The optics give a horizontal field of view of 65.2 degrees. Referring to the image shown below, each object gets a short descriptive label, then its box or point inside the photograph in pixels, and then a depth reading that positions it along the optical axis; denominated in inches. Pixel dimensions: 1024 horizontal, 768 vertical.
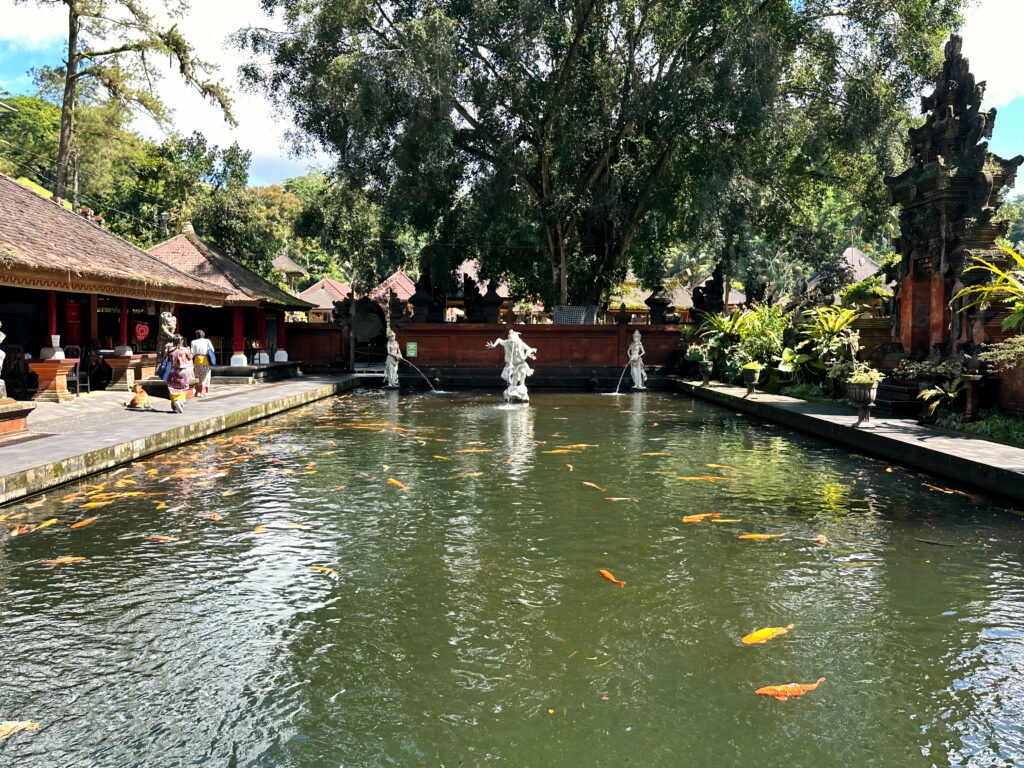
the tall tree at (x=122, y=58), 1140.5
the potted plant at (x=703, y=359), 846.5
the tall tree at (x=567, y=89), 833.5
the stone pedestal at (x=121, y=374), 732.7
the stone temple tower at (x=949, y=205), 515.8
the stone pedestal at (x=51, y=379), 611.8
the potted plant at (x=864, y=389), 450.9
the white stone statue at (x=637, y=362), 890.1
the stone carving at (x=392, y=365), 876.0
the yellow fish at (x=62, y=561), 223.8
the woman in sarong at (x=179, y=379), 533.0
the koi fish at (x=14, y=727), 128.4
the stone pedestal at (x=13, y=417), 397.7
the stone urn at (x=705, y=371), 845.2
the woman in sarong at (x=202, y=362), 688.1
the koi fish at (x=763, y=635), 167.6
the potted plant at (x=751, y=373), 679.1
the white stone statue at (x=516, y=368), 740.0
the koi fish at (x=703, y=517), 275.4
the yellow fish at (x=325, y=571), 214.2
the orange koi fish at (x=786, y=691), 142.5
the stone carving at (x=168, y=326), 619.3
